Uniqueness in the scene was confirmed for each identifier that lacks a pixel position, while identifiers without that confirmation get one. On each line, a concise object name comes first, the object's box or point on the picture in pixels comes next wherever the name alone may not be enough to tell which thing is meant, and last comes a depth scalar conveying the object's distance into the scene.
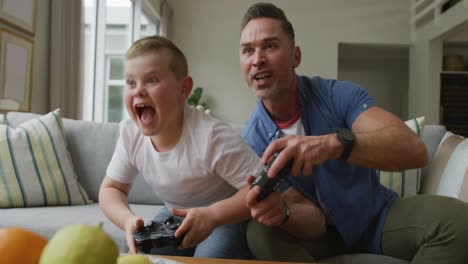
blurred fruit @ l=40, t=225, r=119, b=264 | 0.41
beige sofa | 1.56
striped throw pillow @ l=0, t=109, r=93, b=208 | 1.88
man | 1.08
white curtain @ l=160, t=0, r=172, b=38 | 6.79
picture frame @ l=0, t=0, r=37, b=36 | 2.74
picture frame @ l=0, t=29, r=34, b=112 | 2.72
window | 4.68
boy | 1.16
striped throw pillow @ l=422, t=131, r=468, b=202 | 1.46
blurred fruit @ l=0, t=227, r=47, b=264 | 0.49
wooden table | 0.81
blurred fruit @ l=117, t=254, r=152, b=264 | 0.53
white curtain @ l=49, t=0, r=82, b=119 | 3.29
